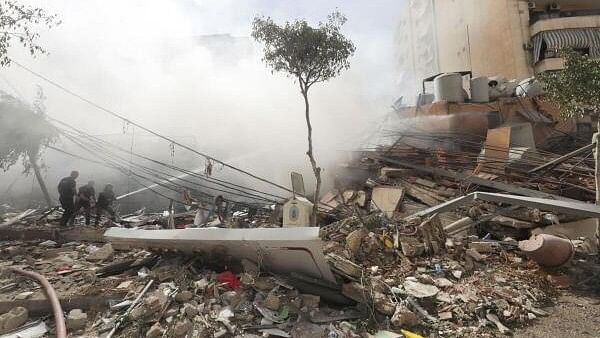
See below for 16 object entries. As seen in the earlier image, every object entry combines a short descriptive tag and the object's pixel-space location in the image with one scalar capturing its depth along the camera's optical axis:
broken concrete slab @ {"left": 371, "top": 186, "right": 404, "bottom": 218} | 9.55
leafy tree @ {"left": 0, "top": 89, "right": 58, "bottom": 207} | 10.30
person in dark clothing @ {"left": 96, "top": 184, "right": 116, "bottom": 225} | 9.66
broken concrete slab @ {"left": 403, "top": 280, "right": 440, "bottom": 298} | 4.73
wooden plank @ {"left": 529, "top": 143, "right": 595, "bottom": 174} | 8.30
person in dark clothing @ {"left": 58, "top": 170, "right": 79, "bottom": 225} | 8.91
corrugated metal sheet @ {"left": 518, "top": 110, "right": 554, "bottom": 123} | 14.00
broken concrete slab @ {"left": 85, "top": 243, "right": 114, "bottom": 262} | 6.35
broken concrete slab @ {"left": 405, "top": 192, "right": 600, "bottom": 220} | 5.98
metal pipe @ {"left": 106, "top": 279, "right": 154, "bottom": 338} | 3.91
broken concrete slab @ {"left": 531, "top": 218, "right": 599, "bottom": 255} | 7.61
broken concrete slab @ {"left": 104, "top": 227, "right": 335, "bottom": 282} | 4.42
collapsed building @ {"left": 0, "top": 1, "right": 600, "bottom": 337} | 4.21
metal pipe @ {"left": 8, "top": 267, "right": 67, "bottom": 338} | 3.71
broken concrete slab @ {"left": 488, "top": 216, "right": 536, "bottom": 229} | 7.79
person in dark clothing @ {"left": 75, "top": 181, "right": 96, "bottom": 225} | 9.21
